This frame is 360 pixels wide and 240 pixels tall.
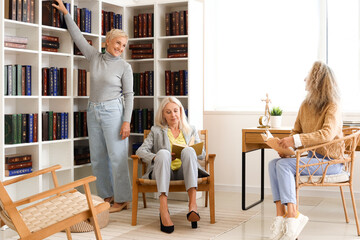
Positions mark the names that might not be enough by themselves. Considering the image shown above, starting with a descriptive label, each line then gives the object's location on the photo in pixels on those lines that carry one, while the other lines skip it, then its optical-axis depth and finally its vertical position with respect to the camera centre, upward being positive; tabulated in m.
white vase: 4.34 -0.11
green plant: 4.37 -0.03
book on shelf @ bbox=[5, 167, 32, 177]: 3.83 -0.49
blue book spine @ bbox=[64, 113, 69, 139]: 4.36 -0.14
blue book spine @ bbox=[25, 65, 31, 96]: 3.97 +0.23
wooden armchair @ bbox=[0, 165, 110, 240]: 2.39 -0.56
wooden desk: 4.20 -0.25
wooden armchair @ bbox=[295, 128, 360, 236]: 3.30 -0.41
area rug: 3.58 -0.91
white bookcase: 4.02 +0.41
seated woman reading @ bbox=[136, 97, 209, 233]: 3.70 -0.36
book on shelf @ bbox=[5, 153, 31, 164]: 3.85 -0.39
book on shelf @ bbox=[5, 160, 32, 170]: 3.84 -0.44
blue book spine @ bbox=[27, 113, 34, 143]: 3.97 -0.14
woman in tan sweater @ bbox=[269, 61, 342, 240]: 3.25 -0.20
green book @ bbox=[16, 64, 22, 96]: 3.88 +0.24
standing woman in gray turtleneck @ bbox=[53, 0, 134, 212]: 4.32 +0.01
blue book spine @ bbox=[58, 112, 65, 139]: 4.31 -0.13
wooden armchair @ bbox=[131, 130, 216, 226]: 3.83 -0.60
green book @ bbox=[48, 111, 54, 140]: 4.20 -0.13
